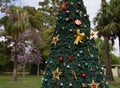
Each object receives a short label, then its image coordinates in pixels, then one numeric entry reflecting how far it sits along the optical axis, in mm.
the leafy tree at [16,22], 15064
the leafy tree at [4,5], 17304
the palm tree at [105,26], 14669
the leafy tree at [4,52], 26830
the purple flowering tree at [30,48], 21578
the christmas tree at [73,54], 2984
